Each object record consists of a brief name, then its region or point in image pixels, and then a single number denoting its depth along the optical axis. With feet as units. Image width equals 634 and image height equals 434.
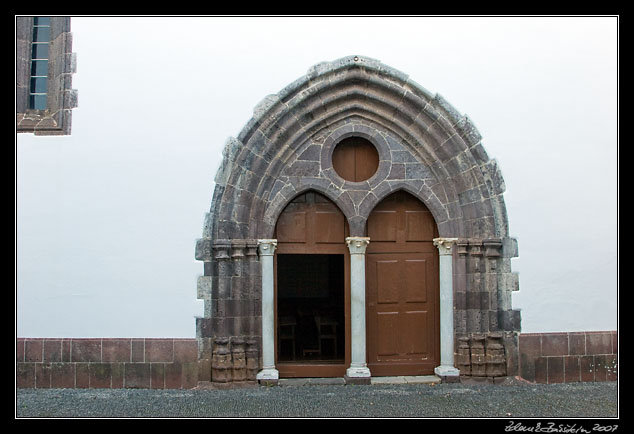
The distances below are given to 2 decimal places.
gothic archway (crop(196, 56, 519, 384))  20.02
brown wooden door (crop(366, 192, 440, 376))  21.24
